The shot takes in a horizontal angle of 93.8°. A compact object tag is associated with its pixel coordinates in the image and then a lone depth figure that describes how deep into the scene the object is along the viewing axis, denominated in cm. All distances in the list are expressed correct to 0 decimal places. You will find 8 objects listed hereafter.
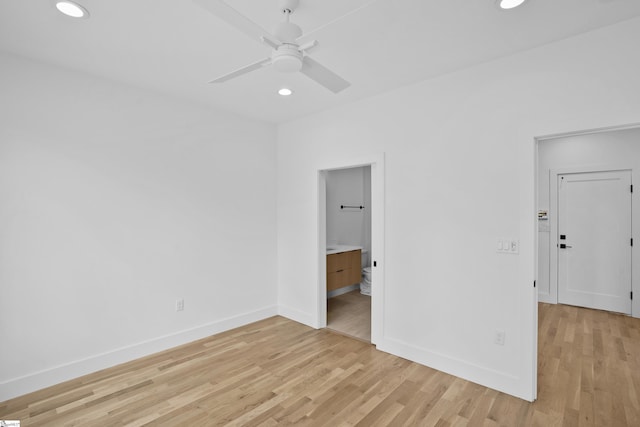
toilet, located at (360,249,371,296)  528
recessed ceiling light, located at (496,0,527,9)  176
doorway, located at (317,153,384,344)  322
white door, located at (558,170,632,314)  425
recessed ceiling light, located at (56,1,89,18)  181
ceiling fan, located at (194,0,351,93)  128
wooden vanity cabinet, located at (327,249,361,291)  461
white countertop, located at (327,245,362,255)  475
